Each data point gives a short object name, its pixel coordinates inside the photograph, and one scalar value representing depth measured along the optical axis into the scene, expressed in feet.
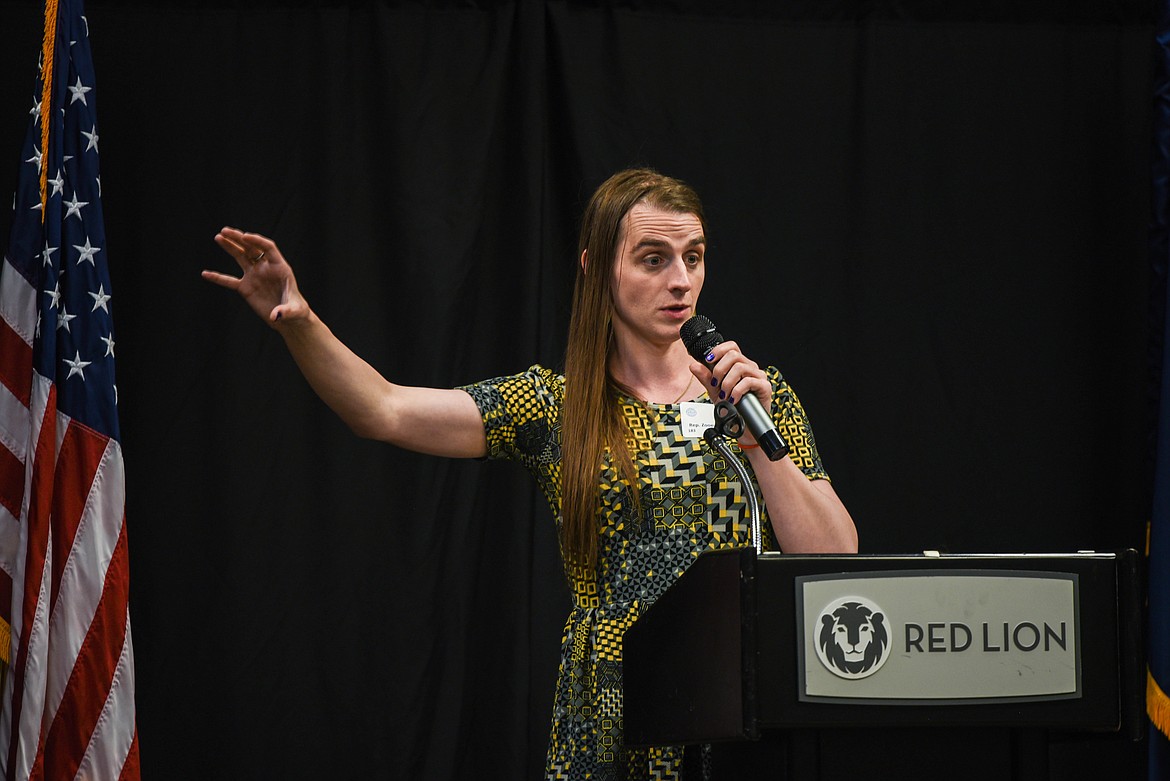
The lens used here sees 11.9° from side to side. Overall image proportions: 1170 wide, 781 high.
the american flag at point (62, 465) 35.13
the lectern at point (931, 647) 27.93
